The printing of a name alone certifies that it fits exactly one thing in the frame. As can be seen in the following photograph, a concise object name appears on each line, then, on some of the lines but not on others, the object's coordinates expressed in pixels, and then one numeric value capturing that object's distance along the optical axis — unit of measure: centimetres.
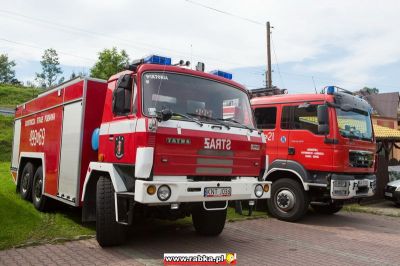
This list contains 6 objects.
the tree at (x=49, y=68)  7588
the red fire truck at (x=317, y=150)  880
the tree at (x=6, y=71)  8788
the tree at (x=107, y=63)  4516
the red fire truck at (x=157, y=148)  538
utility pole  2183
